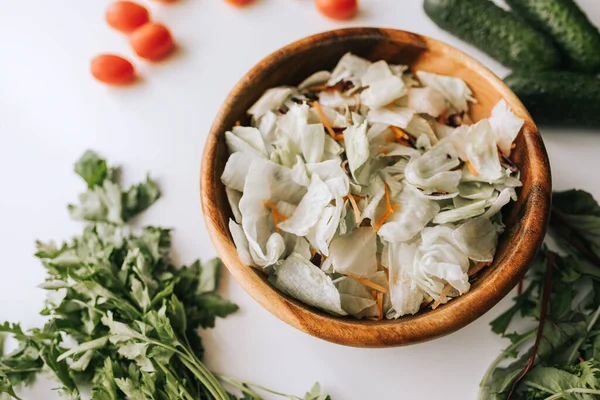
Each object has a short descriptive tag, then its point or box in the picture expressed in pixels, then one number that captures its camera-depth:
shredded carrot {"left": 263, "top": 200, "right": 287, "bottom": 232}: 0.65
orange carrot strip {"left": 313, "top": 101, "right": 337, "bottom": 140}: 0.66
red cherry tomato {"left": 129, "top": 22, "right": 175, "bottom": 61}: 0.75
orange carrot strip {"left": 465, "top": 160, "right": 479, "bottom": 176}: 0.65
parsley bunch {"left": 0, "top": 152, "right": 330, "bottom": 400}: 0.65
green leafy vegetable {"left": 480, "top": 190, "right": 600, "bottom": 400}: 0.66
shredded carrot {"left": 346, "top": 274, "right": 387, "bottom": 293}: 0.63
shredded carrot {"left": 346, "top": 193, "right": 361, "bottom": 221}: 0.63
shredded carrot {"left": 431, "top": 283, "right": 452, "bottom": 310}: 0.62
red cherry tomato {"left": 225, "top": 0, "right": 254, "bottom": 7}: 0.78
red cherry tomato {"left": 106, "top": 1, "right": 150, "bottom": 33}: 0.77
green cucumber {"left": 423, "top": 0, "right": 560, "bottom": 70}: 0.73
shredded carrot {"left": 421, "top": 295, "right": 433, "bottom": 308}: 0.63
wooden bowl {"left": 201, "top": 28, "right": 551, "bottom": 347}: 0.60
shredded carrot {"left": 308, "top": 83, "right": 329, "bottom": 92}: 0.68
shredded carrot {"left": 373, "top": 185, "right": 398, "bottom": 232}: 0.64
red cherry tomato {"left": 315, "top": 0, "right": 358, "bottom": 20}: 0.76
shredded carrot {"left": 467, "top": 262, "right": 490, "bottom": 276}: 0.63
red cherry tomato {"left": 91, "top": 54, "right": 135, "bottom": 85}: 0.75
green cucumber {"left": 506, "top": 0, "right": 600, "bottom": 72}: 0.73
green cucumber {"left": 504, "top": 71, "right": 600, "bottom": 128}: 0.71
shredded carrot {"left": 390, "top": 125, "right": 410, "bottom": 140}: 0.66
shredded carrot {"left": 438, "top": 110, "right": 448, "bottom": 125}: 0.68
